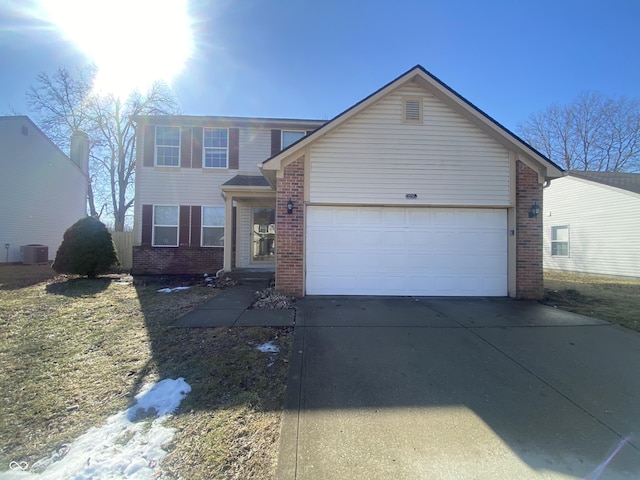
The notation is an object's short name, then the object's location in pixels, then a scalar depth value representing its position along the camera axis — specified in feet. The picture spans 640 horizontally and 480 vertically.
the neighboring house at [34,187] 50.29
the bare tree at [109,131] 72.59
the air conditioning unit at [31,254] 52.06
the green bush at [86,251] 32.60
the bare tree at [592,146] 74.49
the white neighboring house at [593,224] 41.22
